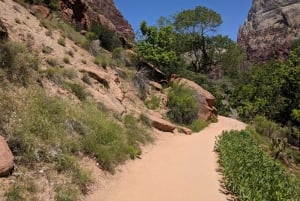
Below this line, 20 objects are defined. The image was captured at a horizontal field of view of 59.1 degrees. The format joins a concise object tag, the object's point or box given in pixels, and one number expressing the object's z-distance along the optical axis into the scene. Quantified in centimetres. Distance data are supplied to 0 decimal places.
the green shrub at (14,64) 769
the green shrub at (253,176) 554
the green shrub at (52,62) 1083
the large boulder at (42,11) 1586
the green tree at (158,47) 1929
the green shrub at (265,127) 1704
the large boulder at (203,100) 1678
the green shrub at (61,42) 1328
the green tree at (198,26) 2858
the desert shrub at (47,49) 1149
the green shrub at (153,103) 1468
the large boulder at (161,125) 1202
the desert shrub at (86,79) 1144
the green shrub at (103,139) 676
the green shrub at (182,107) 1477
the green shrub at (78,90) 963
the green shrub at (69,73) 1055
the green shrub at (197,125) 1434
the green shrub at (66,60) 1186
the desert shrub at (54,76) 936
